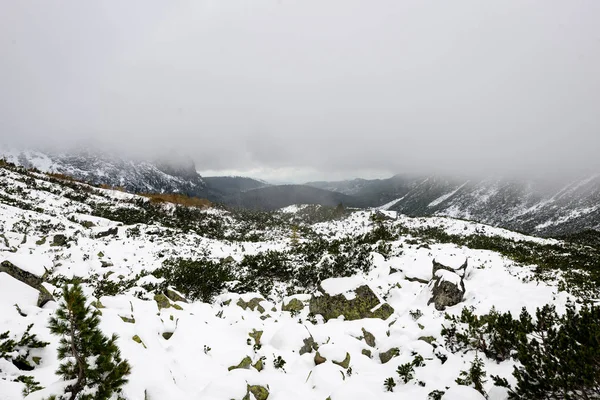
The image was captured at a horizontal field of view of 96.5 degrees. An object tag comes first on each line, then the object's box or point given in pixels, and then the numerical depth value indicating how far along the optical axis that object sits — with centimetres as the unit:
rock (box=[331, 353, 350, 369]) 899
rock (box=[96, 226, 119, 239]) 3397
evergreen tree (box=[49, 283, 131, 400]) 372
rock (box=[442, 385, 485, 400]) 636
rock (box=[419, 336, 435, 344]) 977
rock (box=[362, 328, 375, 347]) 1087
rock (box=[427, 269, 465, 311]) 1362
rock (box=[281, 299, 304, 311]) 1577
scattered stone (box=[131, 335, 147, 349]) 778
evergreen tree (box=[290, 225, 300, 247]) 4473
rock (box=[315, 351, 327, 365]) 916
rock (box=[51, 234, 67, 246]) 2622
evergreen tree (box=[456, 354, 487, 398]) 675
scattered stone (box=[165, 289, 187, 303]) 1418
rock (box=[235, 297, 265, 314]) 1522
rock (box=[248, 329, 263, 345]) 1054
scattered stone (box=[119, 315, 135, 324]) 894
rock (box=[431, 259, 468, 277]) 1716
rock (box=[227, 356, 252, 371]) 852
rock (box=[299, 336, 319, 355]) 1006
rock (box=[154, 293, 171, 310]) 1208
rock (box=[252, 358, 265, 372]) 875
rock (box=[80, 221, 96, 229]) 3762
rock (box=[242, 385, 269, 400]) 695
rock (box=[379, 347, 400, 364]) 955
